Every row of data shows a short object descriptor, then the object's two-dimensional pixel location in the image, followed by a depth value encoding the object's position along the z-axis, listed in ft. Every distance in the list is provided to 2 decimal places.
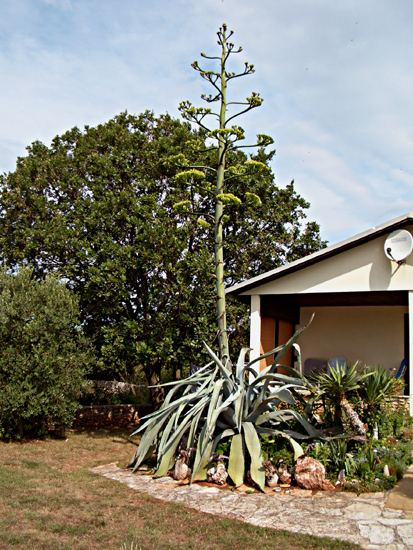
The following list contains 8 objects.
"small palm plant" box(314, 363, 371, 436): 23.98
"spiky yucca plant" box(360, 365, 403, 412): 25.20
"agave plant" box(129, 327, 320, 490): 22.99
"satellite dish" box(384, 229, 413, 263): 30.78
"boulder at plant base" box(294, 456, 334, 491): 21.29
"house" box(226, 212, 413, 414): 32.22
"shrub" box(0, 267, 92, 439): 32.99
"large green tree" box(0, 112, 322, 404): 37.65
